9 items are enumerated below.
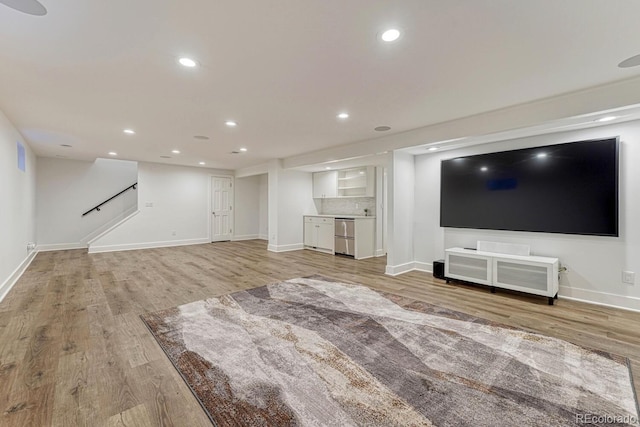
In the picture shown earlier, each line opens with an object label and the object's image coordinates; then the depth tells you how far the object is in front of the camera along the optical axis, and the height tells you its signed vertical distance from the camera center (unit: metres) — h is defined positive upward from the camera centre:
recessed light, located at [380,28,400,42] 1.88 +1.25
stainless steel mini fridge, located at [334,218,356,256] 6.52 -0.53
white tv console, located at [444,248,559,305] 3.40 -0.75
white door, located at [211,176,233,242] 8.95 +0.19
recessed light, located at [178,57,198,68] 2.27 +1.27
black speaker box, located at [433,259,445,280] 4.55 -0.90
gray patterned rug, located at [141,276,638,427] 1.58 -1.12
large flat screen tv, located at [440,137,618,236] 3.24 +0.36
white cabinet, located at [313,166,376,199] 6.89 +0.85
